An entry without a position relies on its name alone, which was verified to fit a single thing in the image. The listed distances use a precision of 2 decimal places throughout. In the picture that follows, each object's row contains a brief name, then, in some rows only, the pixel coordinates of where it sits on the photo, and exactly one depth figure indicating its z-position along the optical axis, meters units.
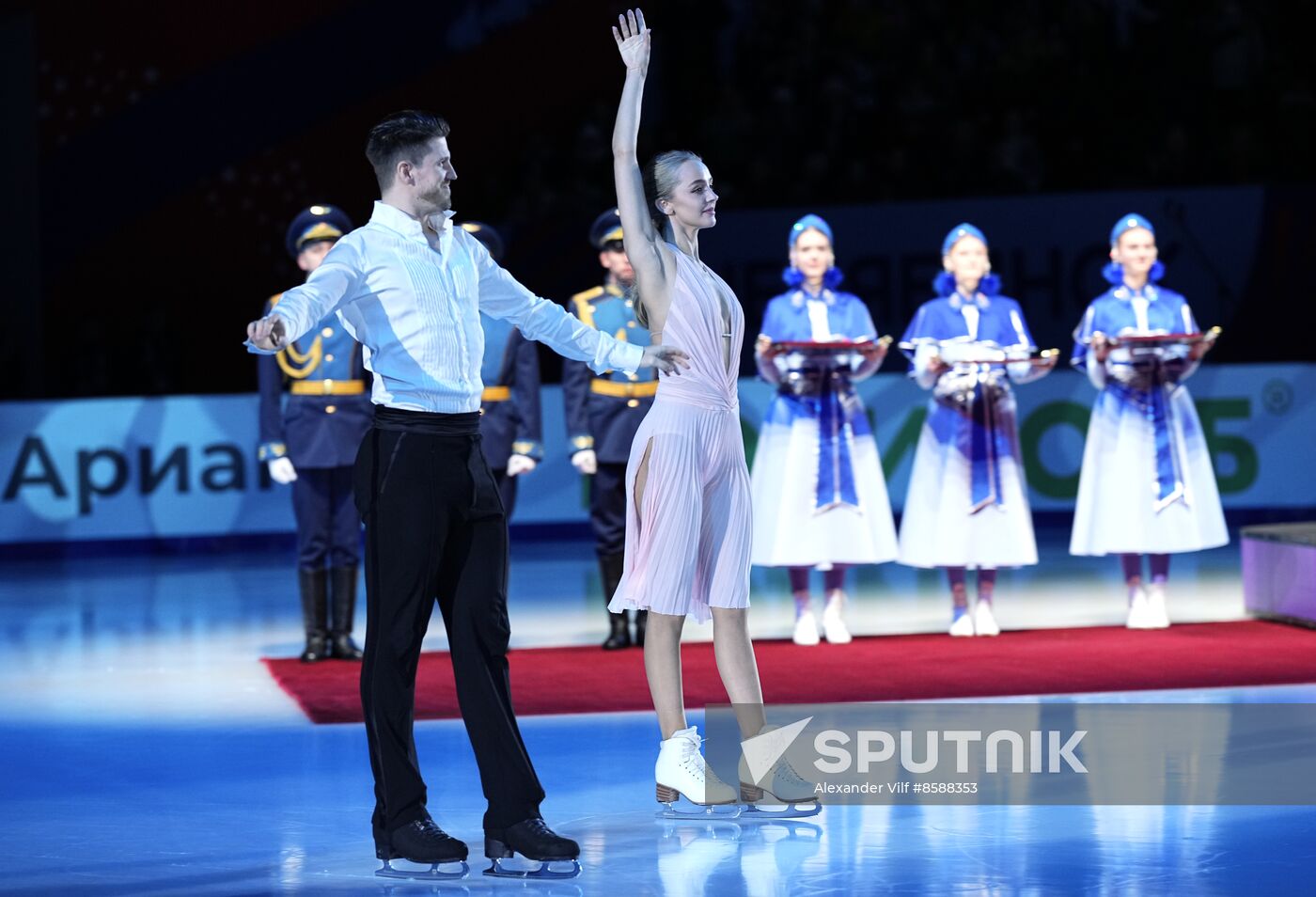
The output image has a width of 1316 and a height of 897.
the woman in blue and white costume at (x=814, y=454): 17.42
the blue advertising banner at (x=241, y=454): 26.28
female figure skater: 10.47
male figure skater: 9.25
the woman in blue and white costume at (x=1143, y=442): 17.94
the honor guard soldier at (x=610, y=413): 17.30
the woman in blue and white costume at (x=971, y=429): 17.62
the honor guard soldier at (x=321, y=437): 16.56
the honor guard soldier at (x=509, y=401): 17.14
